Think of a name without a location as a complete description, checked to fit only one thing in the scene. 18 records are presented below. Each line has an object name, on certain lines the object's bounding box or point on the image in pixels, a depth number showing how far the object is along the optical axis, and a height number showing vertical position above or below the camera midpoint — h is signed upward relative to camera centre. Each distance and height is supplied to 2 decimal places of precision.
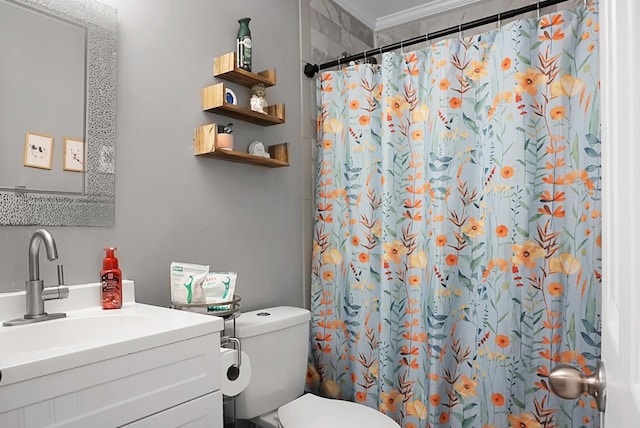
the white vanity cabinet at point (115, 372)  0.87 -0.33
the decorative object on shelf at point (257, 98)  1.97 +0.53
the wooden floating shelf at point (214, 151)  1.73 +0.27
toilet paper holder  1.35 -0.41
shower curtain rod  1.80 +0.82
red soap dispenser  1.42 -0.20
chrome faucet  1.23 -0.19
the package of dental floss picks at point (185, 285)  1.50 -0.22
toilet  1.64 -0.65
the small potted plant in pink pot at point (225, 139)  1.75 +0.31
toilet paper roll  1.32 -0.46
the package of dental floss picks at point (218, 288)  1.51 -0.23
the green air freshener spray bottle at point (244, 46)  1.87 +0.72
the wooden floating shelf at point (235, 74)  1.81 +0.60
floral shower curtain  1.72 -0.04
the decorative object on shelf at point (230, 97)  1.83 +0.50
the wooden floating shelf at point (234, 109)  1.76 +0.45
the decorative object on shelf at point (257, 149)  1.96 +0.31
